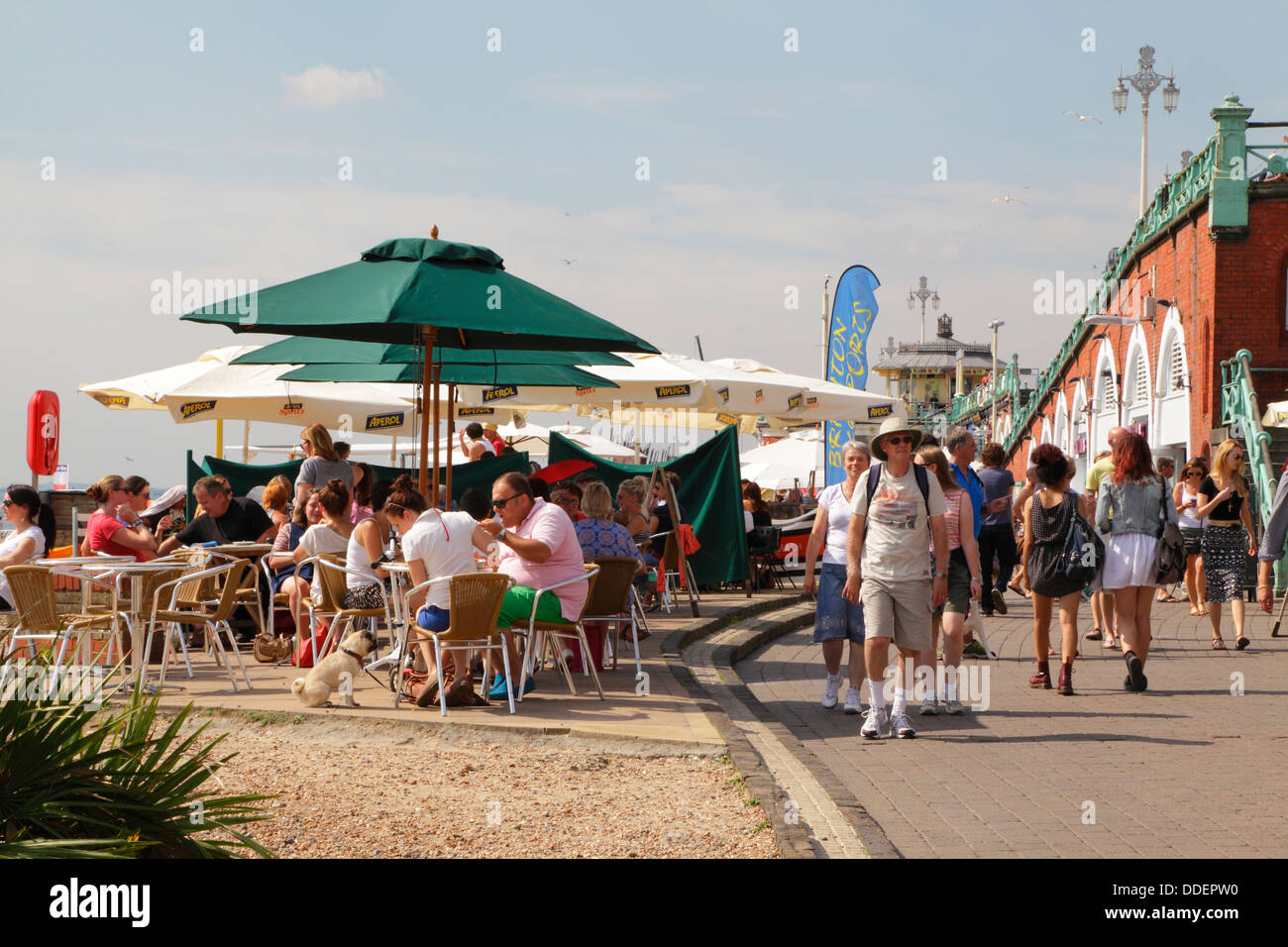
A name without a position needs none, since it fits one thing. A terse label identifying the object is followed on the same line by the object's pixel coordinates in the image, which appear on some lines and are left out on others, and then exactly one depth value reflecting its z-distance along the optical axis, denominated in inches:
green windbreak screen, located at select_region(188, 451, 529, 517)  639.1
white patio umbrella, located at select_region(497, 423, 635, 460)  1043.9
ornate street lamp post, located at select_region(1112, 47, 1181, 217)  1560.0
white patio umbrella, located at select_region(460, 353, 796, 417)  668.7
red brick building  910.4
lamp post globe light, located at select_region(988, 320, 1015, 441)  2063.1
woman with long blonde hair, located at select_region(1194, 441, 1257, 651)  539.5
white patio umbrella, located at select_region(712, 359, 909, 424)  718.4
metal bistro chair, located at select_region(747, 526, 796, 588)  750.5
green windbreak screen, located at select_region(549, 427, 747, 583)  723.4
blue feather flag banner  861.8
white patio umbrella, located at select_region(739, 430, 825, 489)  1318.3
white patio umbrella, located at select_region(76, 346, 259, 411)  620.4
